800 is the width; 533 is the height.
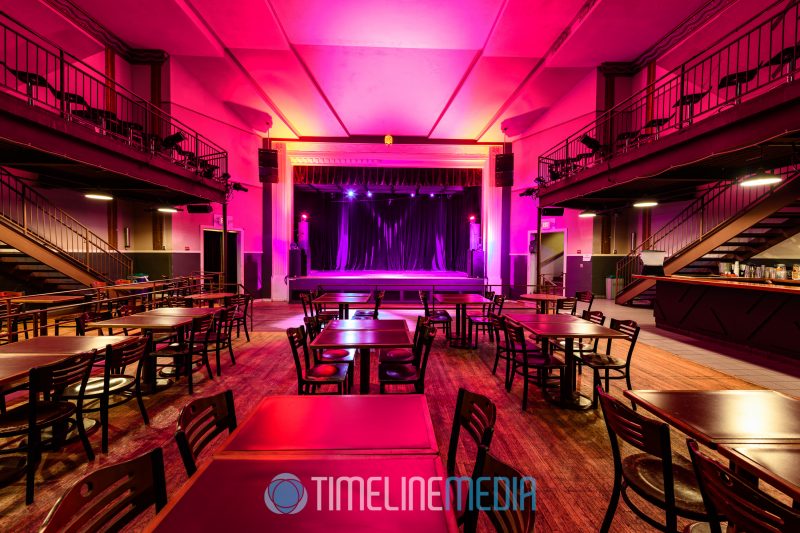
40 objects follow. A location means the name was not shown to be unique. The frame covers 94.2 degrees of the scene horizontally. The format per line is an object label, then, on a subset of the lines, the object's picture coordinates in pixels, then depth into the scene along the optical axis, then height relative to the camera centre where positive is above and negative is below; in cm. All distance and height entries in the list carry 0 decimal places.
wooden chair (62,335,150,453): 277 -102
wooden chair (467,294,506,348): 574 -71
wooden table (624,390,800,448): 153 -70
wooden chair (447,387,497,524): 150 -72
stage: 1127 -70
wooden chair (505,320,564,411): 359 -100
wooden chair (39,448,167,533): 101 -71
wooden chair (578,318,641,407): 352 -97
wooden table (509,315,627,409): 338 -66
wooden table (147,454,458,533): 103 -73
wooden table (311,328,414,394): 298 -67
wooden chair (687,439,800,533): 108 -76
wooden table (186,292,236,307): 621 -62
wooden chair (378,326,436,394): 314 -101
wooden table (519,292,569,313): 631 -62
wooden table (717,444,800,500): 121 -72
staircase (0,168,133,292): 735 +30
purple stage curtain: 1634 +119
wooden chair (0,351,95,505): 222 -102
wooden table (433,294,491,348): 559 -60
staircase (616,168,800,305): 694 +69
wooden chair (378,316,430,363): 357 -96
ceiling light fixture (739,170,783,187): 506 +118
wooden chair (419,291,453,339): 585 -91
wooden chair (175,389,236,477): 142 -71
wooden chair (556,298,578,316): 659 -78
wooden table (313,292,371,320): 573 -61
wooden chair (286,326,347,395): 310 -100
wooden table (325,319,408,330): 372 -65
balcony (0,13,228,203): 446 +165
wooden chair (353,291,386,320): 590 -89
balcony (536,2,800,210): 424 +169
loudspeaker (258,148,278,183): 1092 +282
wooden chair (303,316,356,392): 356 -97
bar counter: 502 -76
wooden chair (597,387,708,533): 156 -103
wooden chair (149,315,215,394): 395 -99
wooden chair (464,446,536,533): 107 -73
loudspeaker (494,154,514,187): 1127 +280
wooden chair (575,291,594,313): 677 -63
